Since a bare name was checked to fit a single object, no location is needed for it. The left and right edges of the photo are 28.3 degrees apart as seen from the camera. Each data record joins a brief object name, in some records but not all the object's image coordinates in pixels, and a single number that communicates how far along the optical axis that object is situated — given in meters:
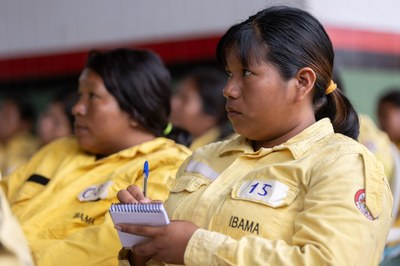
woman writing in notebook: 1.85
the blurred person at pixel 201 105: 4.68
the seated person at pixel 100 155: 2.70
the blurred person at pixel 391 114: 5.42
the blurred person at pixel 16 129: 6.18
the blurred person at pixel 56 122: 4.83
